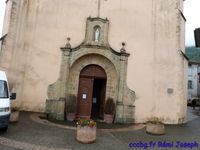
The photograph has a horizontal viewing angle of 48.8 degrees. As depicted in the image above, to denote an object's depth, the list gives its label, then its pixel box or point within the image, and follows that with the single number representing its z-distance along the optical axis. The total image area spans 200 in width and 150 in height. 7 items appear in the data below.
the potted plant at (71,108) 12.48
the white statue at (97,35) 13.33
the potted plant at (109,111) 12.56
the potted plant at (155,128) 9.52
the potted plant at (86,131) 7.19
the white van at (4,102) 7.04
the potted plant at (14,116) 9.16
